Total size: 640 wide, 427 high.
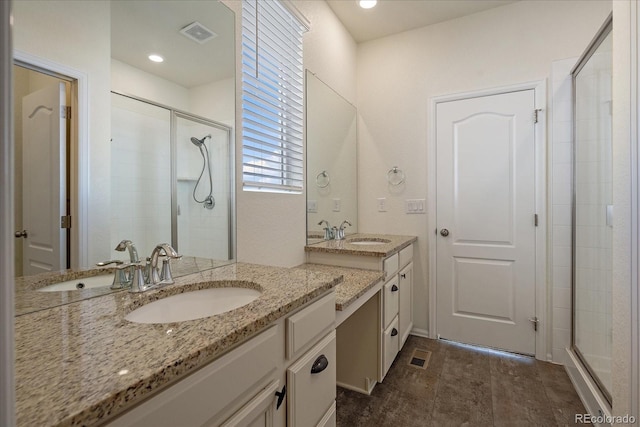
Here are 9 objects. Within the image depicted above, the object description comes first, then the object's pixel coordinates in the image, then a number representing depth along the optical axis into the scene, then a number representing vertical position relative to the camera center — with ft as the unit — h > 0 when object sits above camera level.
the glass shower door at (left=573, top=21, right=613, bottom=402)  5.38 -0.04
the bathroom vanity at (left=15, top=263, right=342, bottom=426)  1.47 -0.87
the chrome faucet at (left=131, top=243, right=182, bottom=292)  3.09 -0.66
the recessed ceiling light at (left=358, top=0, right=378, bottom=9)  7.41 +5.27
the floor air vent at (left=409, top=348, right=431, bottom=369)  6.97 -3.60
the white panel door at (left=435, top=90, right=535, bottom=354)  7.42 -0.25
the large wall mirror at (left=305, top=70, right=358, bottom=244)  6.98 +1.40
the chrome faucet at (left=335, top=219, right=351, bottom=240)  7.93 -0.59
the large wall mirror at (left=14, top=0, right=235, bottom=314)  2.47 +0.95
